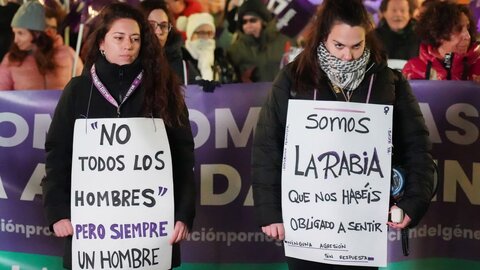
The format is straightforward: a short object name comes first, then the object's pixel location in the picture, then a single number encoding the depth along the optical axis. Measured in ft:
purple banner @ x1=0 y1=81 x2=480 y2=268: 24.07
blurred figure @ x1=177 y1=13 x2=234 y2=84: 29.11
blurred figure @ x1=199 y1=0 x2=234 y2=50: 31.01
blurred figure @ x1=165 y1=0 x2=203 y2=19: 30.38
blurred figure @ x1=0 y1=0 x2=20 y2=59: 26.74
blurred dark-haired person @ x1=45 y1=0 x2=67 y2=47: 27.01
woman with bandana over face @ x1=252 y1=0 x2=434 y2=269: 17.56
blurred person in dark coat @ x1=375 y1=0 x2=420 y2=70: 27.99
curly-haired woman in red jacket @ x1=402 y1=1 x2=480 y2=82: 24.81
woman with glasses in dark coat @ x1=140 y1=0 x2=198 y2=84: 24.83
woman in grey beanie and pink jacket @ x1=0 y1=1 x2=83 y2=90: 26.00
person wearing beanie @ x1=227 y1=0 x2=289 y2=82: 29.66
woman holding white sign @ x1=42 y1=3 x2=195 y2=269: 17.69
